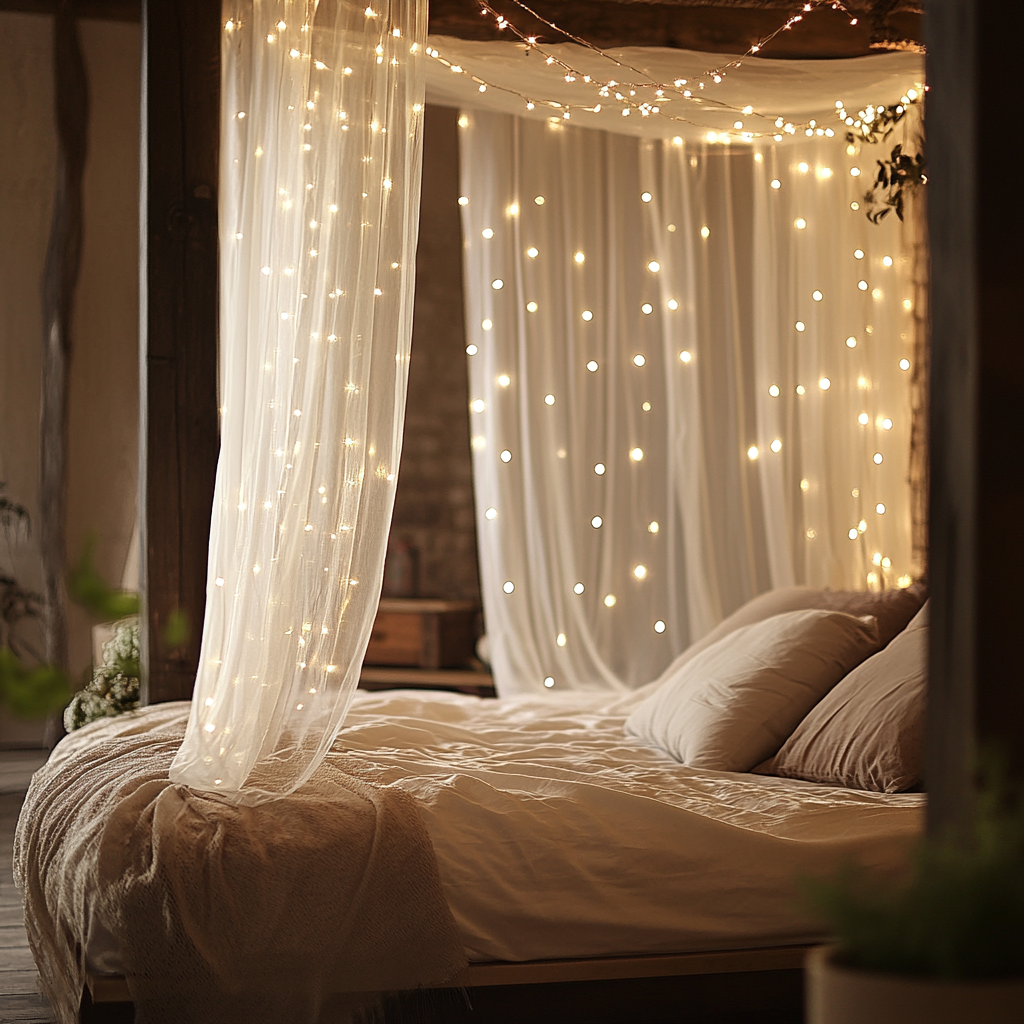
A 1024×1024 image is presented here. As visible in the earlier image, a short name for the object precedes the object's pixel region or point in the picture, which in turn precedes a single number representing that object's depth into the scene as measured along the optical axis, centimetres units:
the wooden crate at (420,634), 575
